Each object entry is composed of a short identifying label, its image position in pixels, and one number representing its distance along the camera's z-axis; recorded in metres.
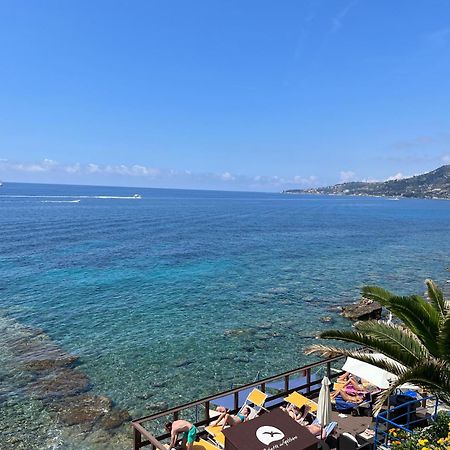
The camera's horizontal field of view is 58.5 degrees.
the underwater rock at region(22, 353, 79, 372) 21.50
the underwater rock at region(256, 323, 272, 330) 27.73
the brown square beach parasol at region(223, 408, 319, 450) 9.09
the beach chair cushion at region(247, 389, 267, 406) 13.46
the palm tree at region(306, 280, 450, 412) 9.09
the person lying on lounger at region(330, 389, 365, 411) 13.48
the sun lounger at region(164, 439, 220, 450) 10.96
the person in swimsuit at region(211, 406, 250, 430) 11.73
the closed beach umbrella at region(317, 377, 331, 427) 11.65
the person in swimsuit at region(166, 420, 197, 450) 10.68
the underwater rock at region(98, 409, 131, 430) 16.75
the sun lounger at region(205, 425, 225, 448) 11.23
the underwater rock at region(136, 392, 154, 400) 18.84
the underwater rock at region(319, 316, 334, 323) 29.36
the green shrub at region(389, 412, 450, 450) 8.41
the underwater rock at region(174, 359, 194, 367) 22.14
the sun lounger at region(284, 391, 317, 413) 13.03
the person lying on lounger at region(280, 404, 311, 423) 12.82
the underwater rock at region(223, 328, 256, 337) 26.52
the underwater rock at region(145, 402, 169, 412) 17.97
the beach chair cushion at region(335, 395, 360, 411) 13.44
